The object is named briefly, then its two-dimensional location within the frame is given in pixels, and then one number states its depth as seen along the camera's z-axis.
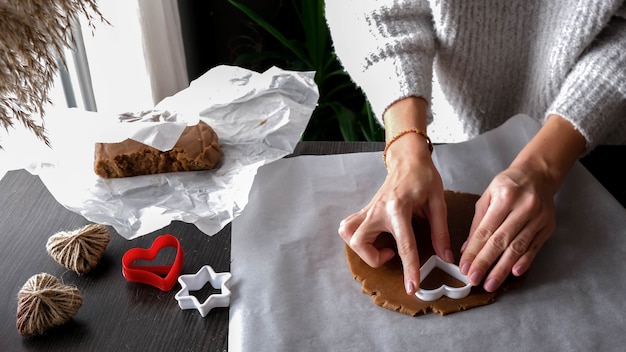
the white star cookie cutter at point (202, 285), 0.75
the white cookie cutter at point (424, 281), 0.75
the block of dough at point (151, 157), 0.97
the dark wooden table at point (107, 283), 0.72
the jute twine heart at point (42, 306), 0.71
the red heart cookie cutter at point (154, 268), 0.79
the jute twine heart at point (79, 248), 0.80
